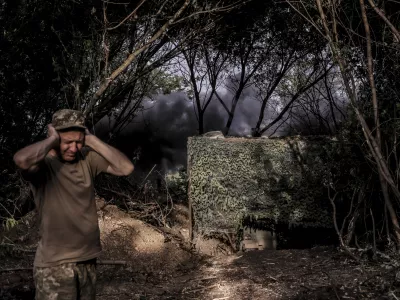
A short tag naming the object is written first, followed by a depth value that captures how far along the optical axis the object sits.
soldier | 3.77
